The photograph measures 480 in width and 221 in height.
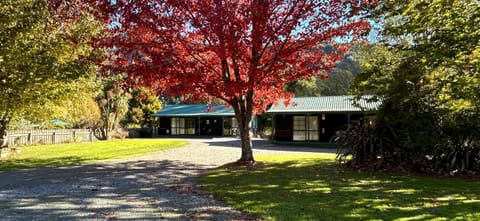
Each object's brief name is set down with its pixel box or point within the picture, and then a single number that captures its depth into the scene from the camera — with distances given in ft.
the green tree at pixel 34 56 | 41.04
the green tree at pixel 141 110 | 125.90
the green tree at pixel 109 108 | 97.35
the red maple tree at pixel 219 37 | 34.86
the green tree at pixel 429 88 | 30.78
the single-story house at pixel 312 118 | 76.89
